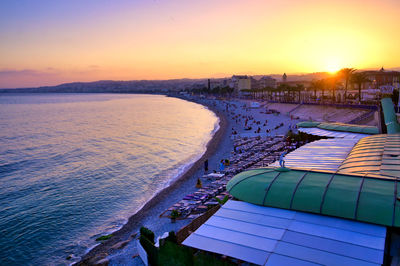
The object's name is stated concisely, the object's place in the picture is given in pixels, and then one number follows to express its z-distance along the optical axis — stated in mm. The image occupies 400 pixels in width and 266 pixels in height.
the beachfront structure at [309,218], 6312
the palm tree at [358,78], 51656
